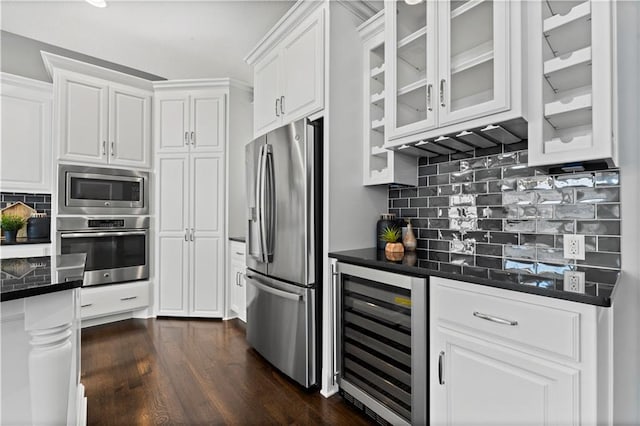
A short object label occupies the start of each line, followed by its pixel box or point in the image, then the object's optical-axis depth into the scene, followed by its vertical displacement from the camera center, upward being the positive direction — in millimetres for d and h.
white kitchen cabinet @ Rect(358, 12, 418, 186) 2188 +743
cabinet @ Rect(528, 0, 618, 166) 1220 +574
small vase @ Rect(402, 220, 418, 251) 2107 -171
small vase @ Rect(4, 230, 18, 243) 3156 -214
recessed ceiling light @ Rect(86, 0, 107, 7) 2650 +1761
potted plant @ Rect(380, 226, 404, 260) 1929 -191
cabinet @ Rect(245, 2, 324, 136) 2162 +1093
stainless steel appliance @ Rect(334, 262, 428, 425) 1515 -679
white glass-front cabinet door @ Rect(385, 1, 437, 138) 1772 +870
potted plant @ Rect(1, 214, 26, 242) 3164 -116
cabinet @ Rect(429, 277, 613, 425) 1042 -526
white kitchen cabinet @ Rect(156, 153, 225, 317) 3590 -128
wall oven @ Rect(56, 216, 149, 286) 3193 -312
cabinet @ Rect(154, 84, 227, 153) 3619 +1062
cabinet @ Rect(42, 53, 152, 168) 3160 +1046
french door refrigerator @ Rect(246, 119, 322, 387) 2078 -224
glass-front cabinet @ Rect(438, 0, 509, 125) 1433 +746
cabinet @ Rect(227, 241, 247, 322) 3345 -702
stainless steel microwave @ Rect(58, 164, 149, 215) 3184 +249
